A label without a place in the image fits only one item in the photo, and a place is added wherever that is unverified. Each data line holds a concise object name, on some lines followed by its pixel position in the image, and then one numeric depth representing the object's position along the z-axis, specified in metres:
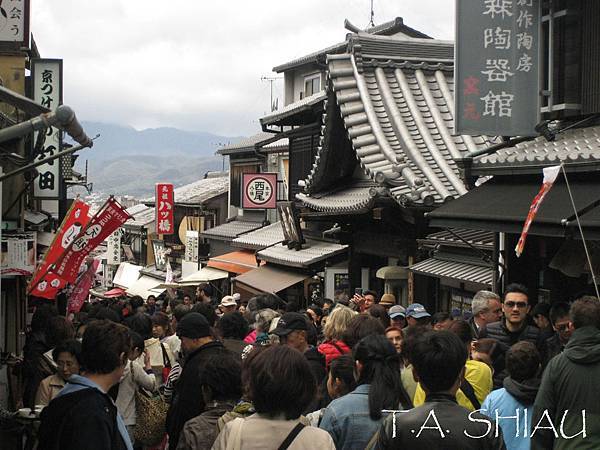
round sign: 32.91
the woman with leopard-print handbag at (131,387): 7.65
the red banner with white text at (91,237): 14.38
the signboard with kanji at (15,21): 14.02
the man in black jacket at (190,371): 6.47
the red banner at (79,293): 18.23
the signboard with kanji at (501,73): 11.58
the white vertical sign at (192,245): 43.53
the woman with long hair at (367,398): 5.25
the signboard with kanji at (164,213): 45.76
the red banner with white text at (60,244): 14.16
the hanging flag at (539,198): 9.04
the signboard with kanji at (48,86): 16.02
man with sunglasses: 8.22
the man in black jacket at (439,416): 4.25
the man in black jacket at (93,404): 4.74
